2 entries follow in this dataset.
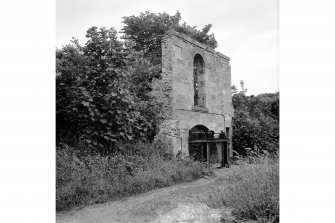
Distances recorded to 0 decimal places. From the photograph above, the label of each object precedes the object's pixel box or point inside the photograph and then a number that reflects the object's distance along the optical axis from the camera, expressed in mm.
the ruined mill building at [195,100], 10047
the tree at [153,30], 20469
